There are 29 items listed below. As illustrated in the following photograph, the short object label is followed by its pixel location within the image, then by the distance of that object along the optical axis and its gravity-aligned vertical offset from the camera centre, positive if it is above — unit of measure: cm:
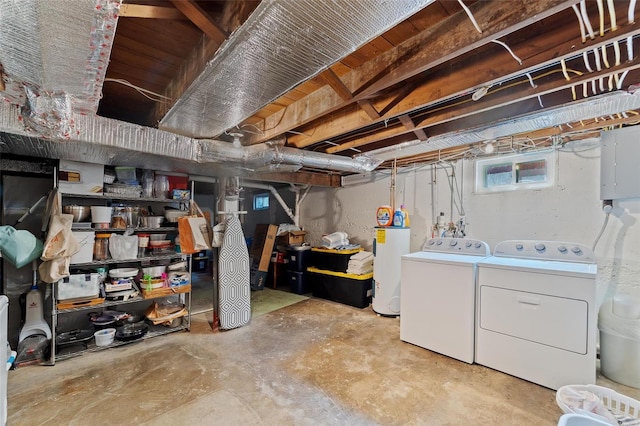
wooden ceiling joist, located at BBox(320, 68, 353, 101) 170 +84
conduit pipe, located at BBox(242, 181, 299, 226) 512 +39
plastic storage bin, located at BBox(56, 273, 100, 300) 254 -73
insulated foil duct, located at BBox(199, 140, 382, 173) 263 +61
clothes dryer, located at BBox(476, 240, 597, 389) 211 -81
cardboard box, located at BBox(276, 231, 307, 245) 526 -48
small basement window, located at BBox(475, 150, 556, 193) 311 +54
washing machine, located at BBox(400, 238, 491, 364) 260 -83
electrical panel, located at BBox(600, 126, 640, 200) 231 +47
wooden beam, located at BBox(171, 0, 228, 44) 115 +85
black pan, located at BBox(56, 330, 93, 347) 267 -128
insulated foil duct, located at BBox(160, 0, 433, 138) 103 +74
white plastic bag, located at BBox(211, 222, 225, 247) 334 -29
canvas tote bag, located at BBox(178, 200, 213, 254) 316 -28
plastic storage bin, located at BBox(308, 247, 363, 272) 434 -74
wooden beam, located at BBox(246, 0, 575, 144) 115 +87
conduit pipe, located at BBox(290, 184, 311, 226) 579 +29
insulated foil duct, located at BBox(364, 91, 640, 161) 180 +75
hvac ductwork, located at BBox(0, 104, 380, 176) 193 +52
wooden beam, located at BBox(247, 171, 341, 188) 403 +56
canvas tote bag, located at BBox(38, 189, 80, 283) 232 -32
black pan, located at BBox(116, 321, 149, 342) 286 -128
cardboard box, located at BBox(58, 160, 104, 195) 258 +30
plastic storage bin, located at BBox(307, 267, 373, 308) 411 -115
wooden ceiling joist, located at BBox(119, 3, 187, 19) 123 +91
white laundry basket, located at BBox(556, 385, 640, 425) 165 -117
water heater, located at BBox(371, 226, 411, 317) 370 -73
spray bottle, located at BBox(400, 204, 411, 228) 380 -4
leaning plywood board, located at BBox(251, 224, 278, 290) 501 -81
